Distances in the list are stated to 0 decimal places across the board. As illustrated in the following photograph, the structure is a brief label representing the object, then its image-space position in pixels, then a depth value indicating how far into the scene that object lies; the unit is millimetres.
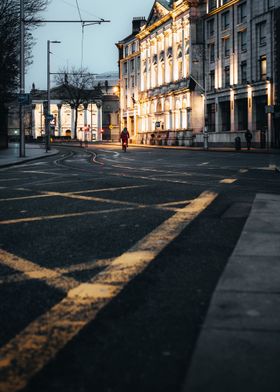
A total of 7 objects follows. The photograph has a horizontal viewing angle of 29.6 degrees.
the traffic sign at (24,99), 24830
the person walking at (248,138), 42194
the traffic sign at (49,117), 42494
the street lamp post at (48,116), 41969
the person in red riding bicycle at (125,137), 40431
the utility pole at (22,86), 24922
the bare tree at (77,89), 96562
